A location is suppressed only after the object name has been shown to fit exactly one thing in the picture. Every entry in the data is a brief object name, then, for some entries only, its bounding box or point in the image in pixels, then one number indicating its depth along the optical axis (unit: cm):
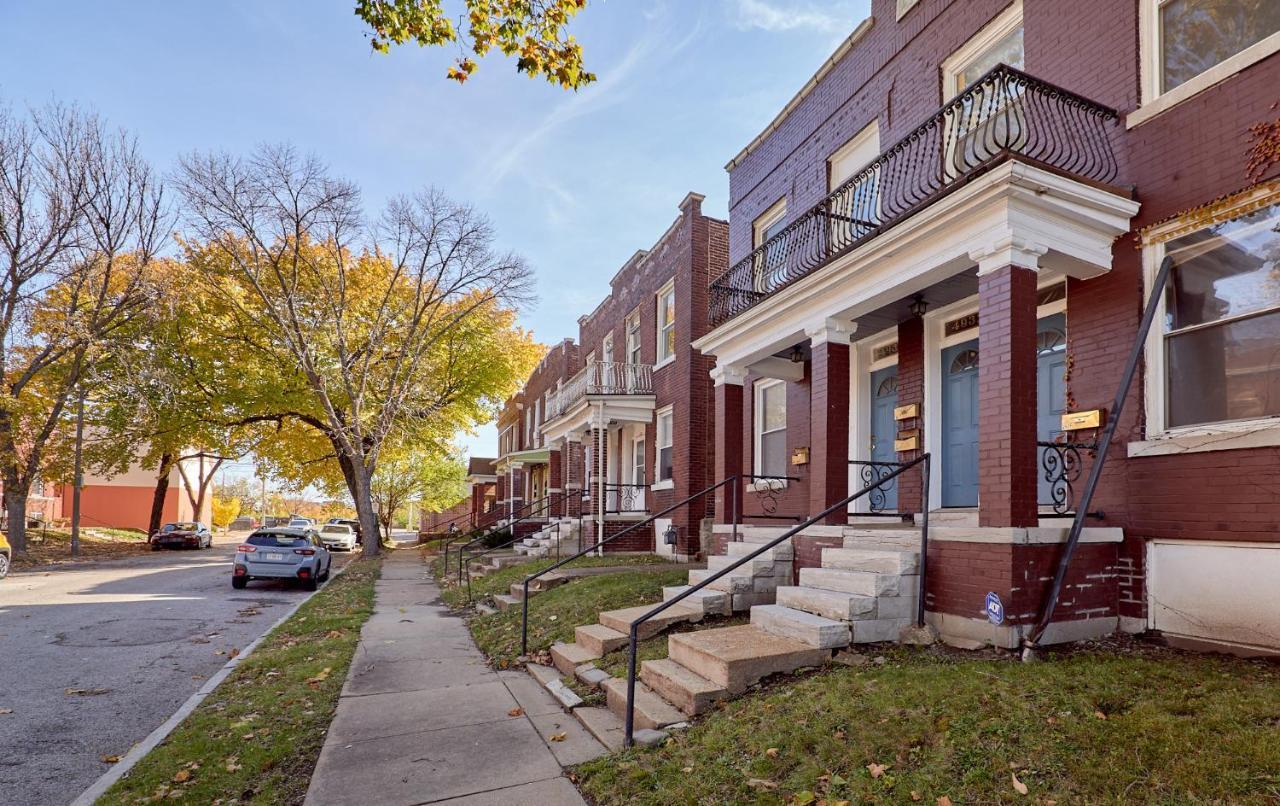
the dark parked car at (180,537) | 2972
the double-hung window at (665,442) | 1684
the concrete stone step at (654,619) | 703
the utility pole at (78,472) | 2294
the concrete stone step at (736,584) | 755
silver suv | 1509
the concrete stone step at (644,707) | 509
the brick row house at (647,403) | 1523
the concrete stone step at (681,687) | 512
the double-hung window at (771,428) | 1224
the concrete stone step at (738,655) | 523
